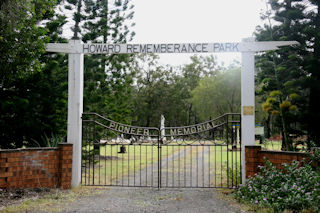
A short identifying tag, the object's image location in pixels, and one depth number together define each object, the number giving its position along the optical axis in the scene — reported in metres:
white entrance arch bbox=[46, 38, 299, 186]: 6.16
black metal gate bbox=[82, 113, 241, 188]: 6.66
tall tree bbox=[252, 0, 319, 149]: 10.60
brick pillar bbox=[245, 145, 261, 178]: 6.02
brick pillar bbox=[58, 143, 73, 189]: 6.27
